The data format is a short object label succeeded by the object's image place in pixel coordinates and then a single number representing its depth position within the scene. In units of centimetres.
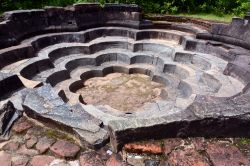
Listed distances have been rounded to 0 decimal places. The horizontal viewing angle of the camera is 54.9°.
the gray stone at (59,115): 310
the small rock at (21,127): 340
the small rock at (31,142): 315
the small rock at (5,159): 290
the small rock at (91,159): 285
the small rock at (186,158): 282
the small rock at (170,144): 299
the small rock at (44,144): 307
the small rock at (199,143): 304
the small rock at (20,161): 289
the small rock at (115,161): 284
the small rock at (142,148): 294
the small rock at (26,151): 304
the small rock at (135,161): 284
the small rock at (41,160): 288
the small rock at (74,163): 289
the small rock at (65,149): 297
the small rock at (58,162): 289
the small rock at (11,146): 313
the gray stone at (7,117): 336
